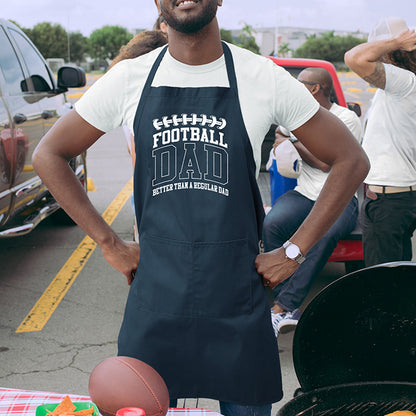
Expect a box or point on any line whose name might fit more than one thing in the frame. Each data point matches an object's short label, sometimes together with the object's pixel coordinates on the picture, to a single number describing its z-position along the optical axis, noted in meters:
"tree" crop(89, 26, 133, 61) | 78.75
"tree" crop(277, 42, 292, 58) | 45.12
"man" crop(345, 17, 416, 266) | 3.57
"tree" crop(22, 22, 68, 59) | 57.09
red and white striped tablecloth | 1.78
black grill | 1.82
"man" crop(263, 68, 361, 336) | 4.26
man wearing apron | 1.86
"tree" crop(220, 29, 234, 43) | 54.66
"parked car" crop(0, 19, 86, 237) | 4.82
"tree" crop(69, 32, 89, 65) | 65.62
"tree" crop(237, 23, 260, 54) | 37.89
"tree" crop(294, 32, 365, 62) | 62.91
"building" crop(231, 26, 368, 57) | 69.36
